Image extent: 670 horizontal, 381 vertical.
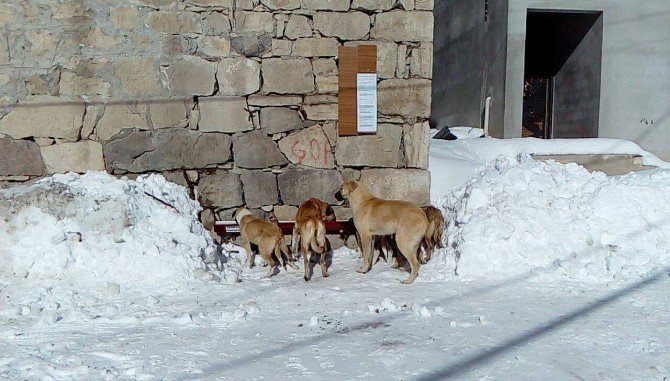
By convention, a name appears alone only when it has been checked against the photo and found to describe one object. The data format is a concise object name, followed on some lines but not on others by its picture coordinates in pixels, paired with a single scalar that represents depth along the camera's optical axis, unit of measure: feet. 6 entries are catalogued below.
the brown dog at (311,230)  16.90
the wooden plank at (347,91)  19.74
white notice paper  19.84
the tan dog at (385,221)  16.48
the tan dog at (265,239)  17.56
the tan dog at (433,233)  18.13
